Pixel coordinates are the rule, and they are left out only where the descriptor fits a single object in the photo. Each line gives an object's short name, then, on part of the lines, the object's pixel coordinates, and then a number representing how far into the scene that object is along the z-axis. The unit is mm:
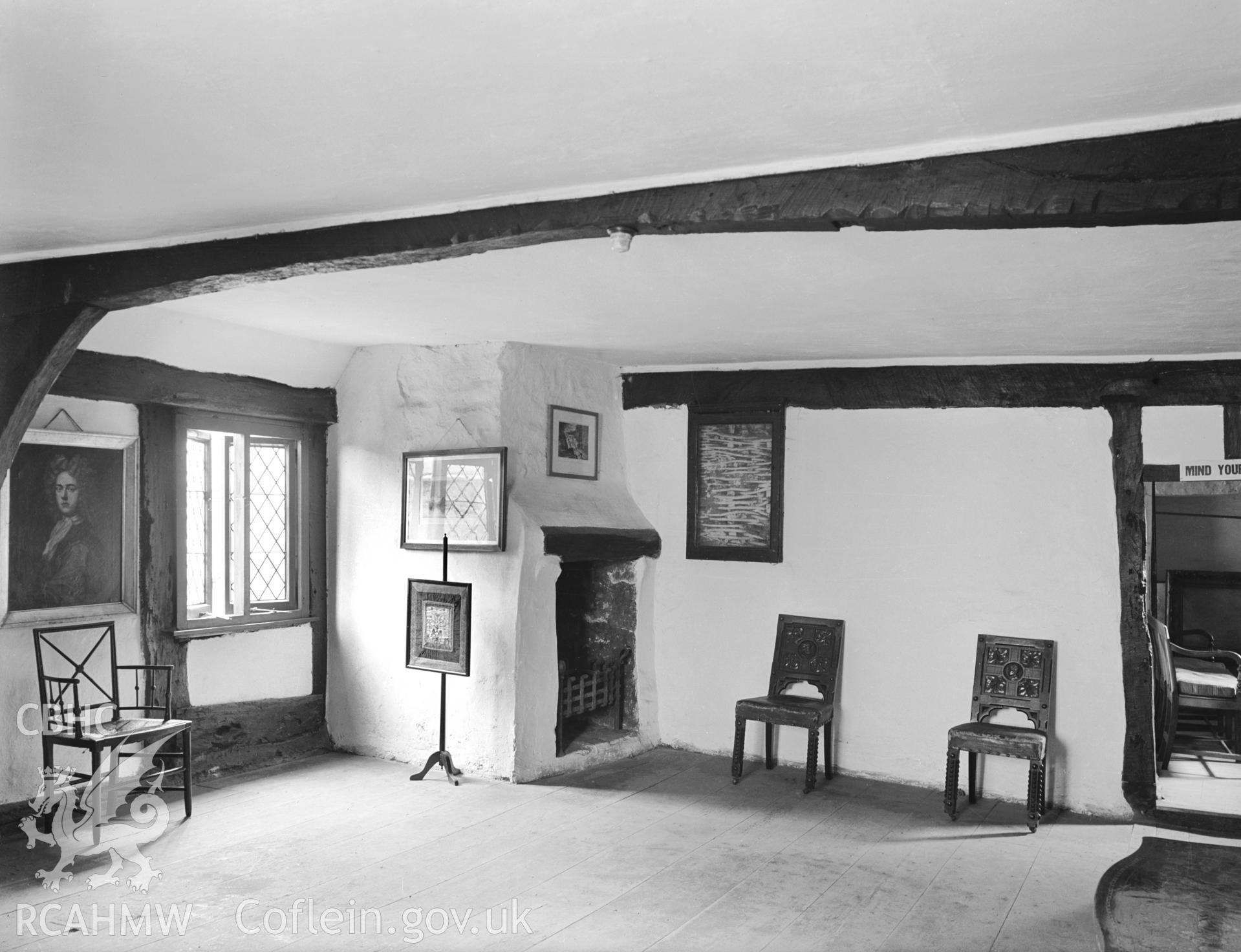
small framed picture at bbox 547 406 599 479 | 5859
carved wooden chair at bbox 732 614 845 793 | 5336
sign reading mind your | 4805
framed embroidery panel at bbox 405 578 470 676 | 5387
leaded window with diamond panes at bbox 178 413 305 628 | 5422
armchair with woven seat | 4336
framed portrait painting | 4562
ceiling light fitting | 2809
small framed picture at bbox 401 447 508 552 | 5453
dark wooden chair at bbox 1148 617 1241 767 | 5853
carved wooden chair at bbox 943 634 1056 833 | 4762
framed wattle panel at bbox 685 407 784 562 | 5961
